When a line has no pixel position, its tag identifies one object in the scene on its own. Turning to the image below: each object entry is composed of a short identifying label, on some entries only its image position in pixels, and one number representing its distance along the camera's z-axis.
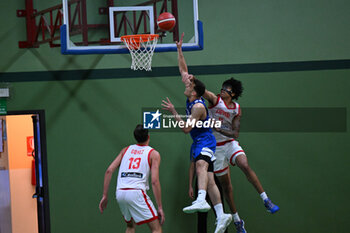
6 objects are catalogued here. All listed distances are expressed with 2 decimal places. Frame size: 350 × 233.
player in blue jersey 11.65
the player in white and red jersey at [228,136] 13.36
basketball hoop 12.84
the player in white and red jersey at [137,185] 11.65
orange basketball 12.35
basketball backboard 12.77
